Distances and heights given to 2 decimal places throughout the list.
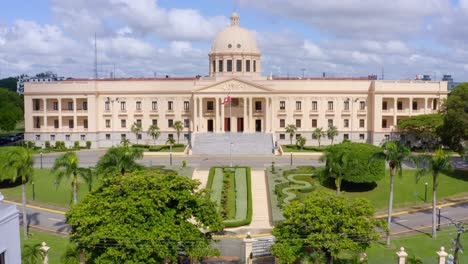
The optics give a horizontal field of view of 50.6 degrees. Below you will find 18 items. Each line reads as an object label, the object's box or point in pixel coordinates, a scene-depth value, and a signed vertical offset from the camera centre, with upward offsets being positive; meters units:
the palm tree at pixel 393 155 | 34.22 -2.50
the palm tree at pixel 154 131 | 74.69 -1.79
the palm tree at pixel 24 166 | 35.18 -3.31
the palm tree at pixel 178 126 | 74.31 -0.96
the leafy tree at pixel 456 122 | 52.16 -0.36
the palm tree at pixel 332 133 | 73.46 -2.07
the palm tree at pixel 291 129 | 74.25 -1.49
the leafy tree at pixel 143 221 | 23.78 -5.10
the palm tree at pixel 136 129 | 75.94 -1.41
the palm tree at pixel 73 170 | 33.41 -3.40
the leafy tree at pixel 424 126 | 69.06 -1.03
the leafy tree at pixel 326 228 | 24.64 -5.60
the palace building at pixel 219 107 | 76.44 +1.94
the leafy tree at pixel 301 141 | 67.81 -3.08
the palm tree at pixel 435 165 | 34.03 -3.19
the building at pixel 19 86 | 178.74 +12.53
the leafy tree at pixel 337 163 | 38.59 -3.58
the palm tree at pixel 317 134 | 72.44 -2.18
